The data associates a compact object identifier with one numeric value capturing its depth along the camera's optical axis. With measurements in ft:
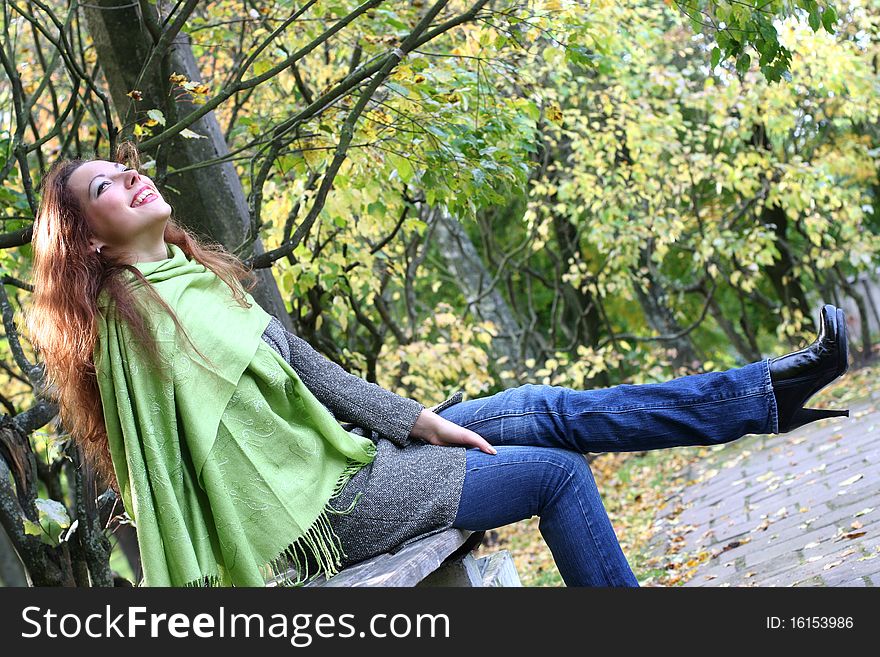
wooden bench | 8.02
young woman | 8.68
